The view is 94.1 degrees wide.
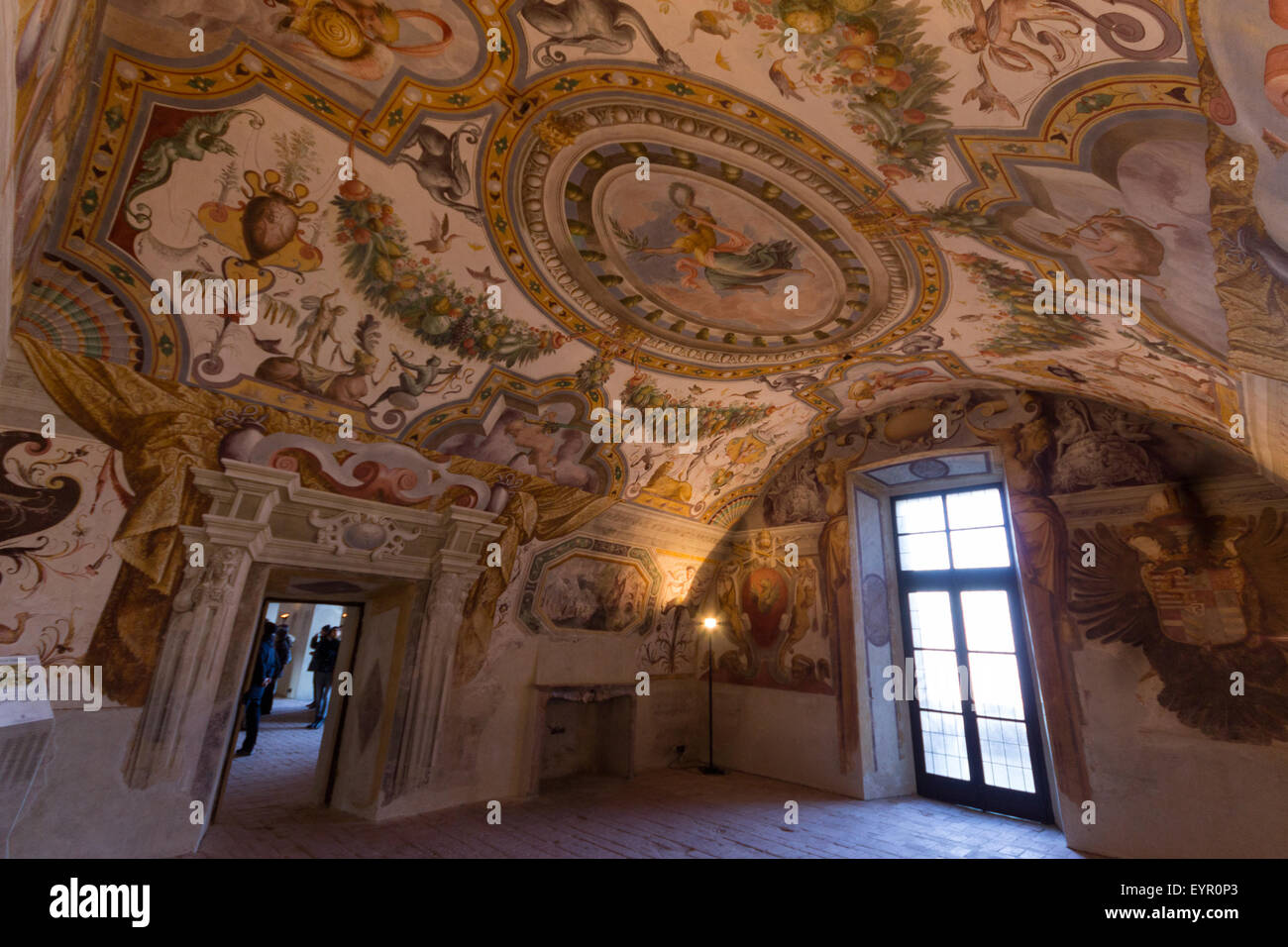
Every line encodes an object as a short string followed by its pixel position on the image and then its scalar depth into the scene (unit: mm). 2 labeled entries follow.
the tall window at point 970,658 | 7695
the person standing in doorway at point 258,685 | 8961
